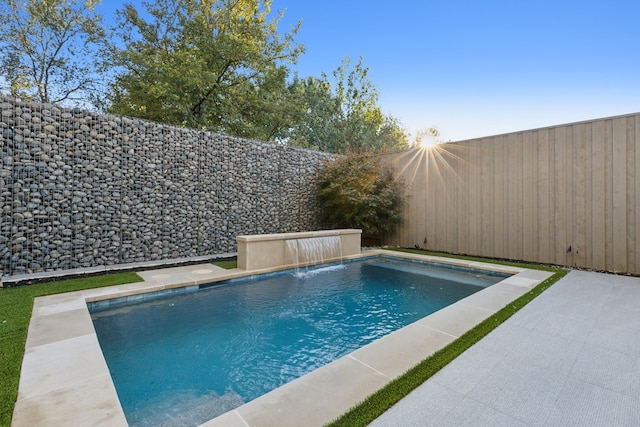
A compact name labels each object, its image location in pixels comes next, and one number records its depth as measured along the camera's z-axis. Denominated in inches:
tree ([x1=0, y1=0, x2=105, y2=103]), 449.1
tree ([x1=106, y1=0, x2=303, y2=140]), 497.7
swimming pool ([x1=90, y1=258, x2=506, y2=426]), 96.4
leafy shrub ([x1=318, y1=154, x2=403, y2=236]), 379.9
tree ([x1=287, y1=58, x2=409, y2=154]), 758.5
